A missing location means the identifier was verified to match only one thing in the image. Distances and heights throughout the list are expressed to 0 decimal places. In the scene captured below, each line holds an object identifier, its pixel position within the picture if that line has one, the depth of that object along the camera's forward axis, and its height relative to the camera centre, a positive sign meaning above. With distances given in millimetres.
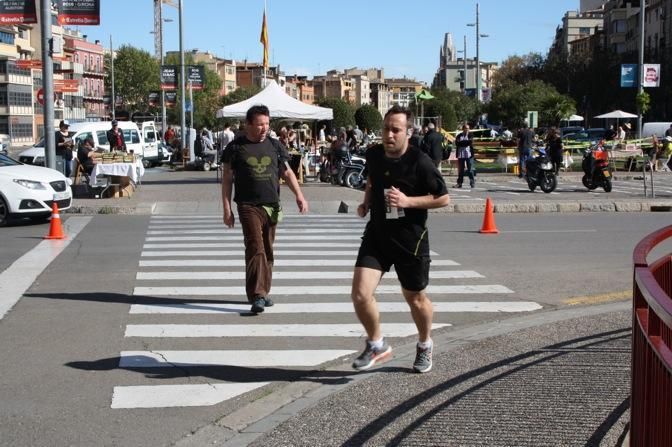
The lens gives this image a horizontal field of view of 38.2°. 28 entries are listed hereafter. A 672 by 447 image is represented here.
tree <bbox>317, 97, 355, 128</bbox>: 111500 +2080
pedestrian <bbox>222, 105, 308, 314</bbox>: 8984 -584
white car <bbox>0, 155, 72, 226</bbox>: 17547 -1100
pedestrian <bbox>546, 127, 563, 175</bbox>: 28844 -553
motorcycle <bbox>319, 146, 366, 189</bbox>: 27484 -1099
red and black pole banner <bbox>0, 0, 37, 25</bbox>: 22938 +2816
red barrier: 3361 -881
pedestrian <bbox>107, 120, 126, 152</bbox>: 31594 -266
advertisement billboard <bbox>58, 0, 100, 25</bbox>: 22859 +2835
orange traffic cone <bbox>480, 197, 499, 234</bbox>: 16364 -1586
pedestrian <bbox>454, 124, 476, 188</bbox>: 27000 -653
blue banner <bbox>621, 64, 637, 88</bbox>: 43969 +2411
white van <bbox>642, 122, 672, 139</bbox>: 56500 +6
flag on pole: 41156 +3995
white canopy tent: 29188 +646
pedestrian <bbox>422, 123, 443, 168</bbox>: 24589 -360
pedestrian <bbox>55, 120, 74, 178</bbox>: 26531 -409
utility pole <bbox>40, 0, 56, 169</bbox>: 22625 +1185
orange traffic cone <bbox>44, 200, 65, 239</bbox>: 15539 -1569
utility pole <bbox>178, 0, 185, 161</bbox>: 44766 +2657
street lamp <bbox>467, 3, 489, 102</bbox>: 75875 +6628
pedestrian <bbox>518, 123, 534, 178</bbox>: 30828 -430
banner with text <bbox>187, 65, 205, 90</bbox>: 49531 +2773
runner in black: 6621 -659
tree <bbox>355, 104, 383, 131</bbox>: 106000 +1430
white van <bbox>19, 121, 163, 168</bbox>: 36938 -360
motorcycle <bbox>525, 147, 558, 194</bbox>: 25547 -1146
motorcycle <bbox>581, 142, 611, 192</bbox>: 25812 -1078
